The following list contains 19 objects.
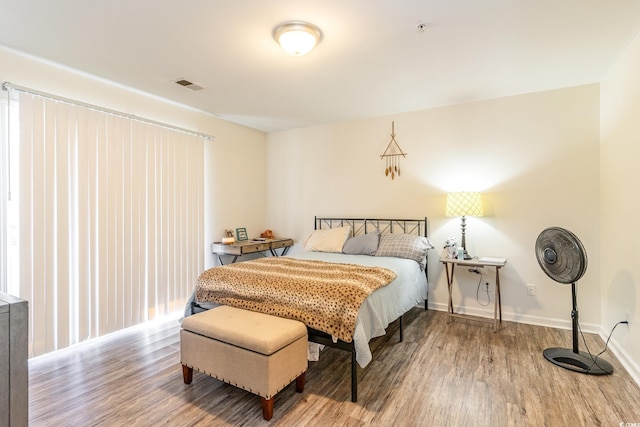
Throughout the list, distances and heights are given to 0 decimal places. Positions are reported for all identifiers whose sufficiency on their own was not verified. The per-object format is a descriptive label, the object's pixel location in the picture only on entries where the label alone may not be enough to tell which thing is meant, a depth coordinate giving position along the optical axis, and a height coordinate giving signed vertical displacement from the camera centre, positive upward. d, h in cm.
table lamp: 349 +5
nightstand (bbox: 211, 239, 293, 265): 415 -47
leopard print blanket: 214 -57
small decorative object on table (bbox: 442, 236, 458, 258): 362 -42
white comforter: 210 -71
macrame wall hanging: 424 +72
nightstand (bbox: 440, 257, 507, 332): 329 -60
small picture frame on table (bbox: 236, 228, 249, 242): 468 -32
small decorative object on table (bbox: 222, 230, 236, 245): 427 -35
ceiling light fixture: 219 +122
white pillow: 410 -37
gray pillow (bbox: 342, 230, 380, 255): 382 -40
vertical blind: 265 -6
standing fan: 243 -47
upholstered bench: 189 -86
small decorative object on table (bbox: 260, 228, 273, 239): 500 -36
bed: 216 -52
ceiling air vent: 315 +128
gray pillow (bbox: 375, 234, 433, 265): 354 -40
